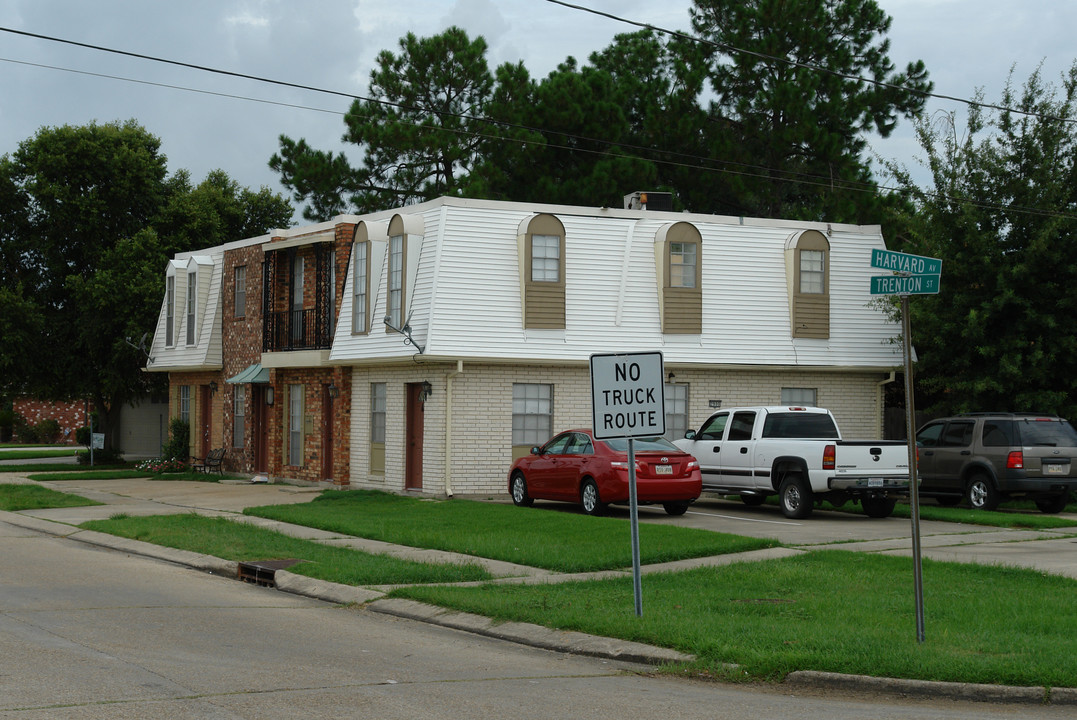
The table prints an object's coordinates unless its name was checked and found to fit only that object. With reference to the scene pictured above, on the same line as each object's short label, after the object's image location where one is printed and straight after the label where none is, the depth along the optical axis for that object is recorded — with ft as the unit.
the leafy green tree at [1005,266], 82.84
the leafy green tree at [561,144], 129.39
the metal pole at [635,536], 36.73
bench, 110.32
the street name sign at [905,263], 32.68
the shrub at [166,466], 115.55
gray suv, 72.43
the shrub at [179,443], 117.29
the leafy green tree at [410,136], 139.54
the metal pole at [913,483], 31.68
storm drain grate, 49.08
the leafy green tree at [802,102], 128.88
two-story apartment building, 82.17
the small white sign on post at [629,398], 37.40
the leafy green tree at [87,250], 130.93
